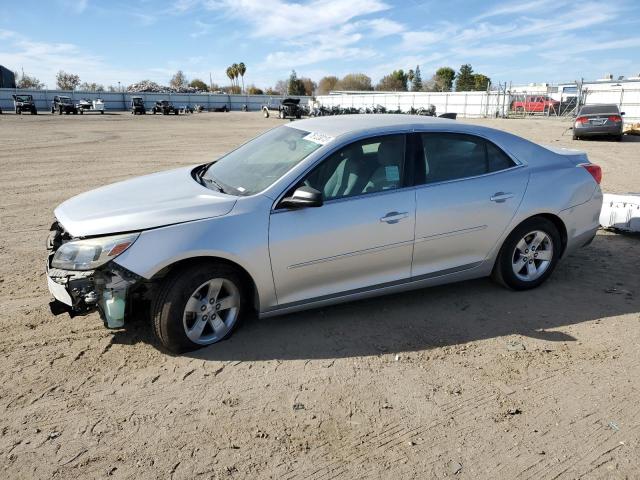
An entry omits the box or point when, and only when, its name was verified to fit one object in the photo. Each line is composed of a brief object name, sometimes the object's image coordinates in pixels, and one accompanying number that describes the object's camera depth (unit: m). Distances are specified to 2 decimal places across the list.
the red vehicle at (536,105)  43.66
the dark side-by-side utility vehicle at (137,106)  54.16
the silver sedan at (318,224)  3.42
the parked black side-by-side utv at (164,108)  56.16
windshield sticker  4.03
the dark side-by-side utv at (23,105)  48.06
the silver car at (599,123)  19.86
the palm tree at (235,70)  138.50
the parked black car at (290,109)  45.59
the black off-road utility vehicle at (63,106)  50.40
